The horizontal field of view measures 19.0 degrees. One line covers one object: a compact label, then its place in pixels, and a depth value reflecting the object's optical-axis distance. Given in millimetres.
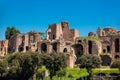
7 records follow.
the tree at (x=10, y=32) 116981
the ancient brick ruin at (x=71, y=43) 91600
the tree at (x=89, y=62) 74812
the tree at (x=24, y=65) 72562
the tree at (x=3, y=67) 77438
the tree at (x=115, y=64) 78069
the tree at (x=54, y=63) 71062
